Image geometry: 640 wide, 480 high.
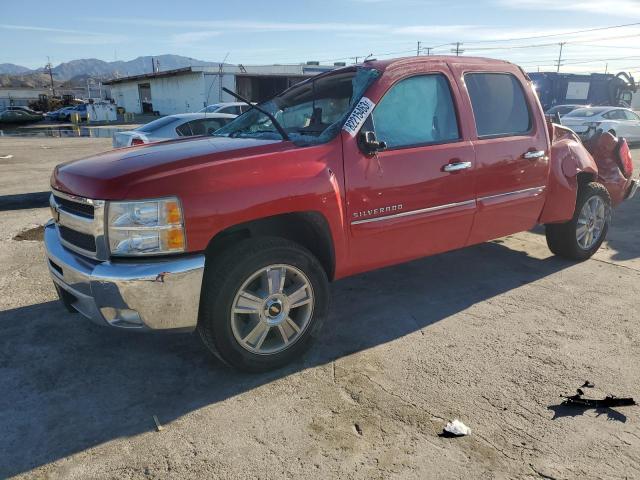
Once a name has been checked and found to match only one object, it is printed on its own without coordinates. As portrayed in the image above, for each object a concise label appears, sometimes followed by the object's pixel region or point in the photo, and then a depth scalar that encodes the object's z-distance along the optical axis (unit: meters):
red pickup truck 2.69
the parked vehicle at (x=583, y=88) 26.27
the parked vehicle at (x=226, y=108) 13.22
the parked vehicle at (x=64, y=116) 47.19
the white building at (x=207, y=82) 38.00
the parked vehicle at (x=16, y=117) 40.81
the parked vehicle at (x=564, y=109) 17.85
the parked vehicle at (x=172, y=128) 8.48
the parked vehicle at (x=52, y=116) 47.70
